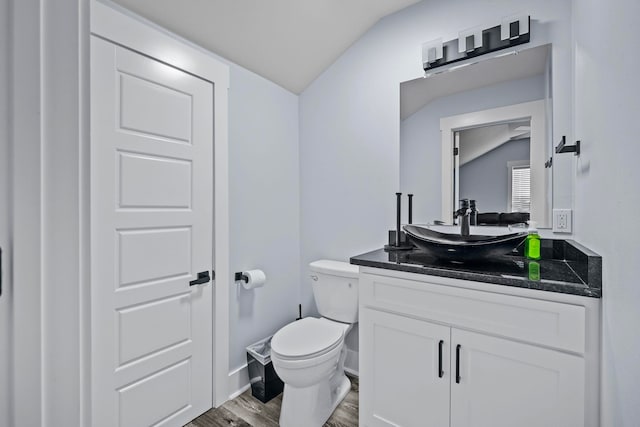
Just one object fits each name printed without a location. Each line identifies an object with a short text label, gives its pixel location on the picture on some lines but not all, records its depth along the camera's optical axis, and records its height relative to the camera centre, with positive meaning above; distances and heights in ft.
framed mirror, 5.18 +1.41
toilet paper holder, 6.36 -1.39
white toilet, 4.99 -2.34
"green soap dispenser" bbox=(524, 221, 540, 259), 4.81 -0.54
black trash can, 6.07 -3.37
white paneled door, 4.36 -0.45
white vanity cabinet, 3.33 -1.83
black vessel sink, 4.12 -0.48
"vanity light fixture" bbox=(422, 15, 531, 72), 5.05 +3.04
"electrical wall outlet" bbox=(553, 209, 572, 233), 4.82 -0.14
